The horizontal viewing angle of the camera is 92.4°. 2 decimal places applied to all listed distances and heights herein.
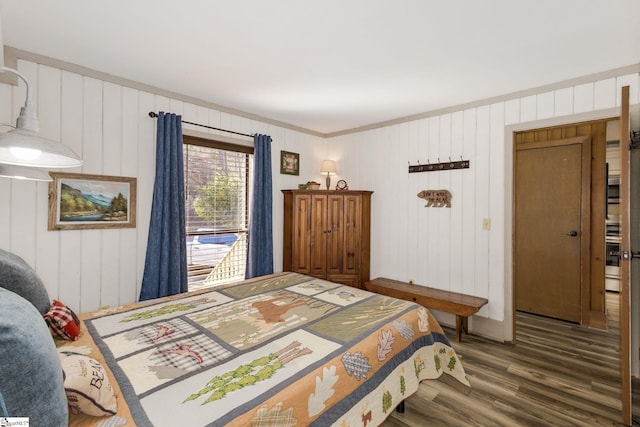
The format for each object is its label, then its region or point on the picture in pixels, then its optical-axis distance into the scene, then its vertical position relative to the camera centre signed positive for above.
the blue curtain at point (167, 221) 2.95 -0.09
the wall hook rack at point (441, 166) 3.48 +0.57
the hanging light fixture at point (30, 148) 1.14 +0.24
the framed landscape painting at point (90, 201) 2.52 +0.08
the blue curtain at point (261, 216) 3.79 -0.05
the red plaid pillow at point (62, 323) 1.64 -0.61
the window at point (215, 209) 3.46 +0.04
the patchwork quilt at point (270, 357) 1.21 -0.73
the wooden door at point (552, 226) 3.73 -0.15
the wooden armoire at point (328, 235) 4.07 -0.29
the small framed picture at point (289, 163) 4.24 +0.70
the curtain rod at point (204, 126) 2.97 +0.96
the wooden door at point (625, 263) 1.96 -0.31
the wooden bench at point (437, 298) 3.14 -0.92
